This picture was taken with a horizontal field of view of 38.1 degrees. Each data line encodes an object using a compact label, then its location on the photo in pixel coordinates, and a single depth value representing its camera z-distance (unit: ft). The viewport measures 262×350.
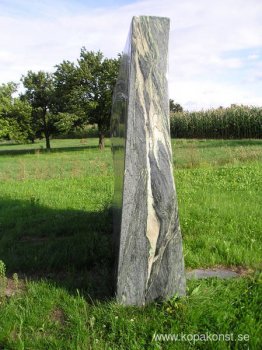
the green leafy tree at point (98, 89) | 100.48
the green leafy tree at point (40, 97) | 116.16
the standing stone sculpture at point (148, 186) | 10.10
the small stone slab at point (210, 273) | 12.38
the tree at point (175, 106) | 206.75
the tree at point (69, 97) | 99.25
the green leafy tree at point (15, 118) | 104.78
